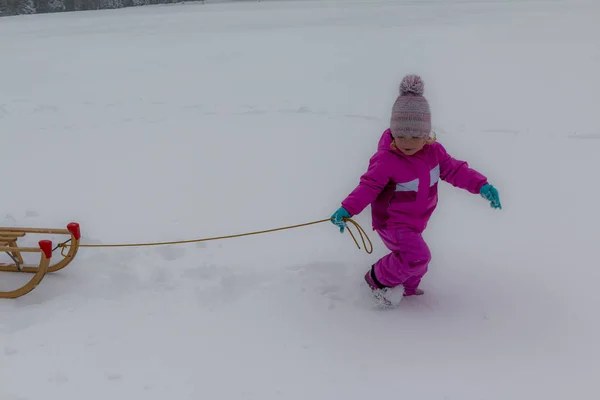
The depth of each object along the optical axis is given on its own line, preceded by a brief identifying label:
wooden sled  3.20
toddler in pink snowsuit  2.77
